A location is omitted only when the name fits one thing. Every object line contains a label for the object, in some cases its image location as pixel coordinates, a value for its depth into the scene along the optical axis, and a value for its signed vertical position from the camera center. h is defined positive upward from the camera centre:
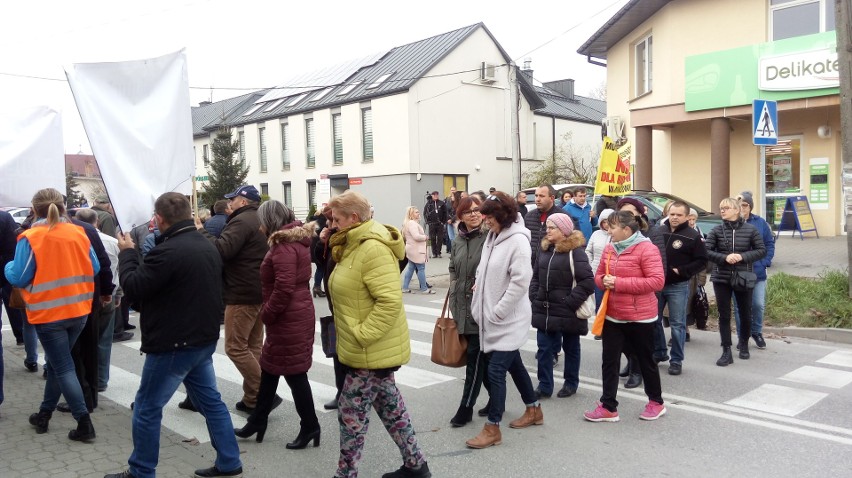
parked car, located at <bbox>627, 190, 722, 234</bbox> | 14.06 -0.58
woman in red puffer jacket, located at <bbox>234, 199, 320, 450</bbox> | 5.05 -0.88
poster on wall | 17.97 -0.14
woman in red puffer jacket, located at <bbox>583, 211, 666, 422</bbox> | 5.85 -1.05
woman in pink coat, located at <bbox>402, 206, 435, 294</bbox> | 13.45 -1.00
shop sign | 16.03 +2.46
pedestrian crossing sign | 10.27 +0.80
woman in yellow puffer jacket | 4.22 -0.79
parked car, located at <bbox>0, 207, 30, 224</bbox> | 35.78 -0.91
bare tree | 30.72 +0.59
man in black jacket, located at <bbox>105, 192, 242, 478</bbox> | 4.23 -0.69
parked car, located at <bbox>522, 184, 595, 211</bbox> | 16.66 -0.25
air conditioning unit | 32.69 +5.15
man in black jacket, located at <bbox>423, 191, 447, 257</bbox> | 19.72 -0.99
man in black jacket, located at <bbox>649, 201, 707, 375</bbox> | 7.30 -0.83
